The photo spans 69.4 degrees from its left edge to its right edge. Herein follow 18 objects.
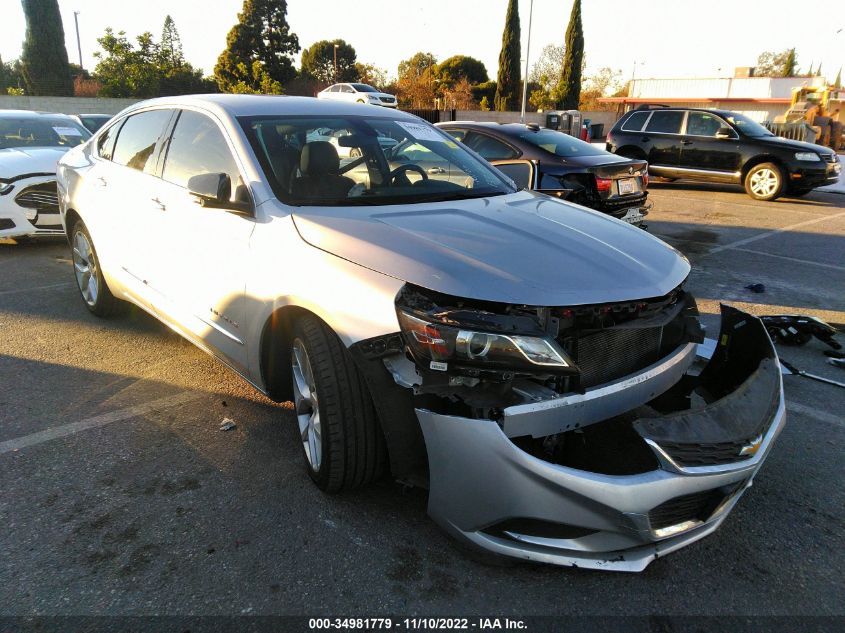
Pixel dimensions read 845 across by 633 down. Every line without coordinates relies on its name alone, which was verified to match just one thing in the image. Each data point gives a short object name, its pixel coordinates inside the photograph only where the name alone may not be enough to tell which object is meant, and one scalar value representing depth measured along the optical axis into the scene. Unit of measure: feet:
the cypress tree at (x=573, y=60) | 135.44
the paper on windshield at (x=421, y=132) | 12.46
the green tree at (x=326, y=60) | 197.66
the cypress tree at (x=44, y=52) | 113.09
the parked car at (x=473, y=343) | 6.59
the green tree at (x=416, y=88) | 145.79
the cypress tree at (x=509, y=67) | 136.87
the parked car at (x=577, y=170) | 22.65
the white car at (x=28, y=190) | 22.47
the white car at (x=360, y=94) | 98.17
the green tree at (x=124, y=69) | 112.16
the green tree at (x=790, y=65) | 215.10
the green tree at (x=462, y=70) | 181.06
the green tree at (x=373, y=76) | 180.96
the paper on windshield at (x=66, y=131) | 27.83
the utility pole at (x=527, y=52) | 104.11
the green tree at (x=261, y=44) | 164.14
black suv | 39.11
